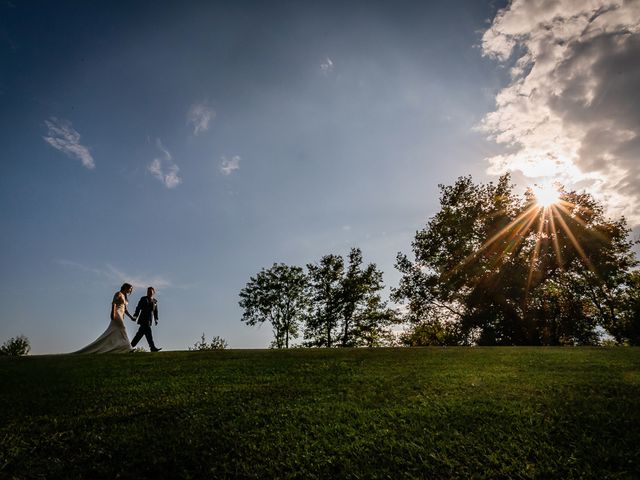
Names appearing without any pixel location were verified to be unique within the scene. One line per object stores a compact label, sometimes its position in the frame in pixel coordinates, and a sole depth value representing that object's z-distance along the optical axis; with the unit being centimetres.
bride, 1473
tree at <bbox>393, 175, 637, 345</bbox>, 3362
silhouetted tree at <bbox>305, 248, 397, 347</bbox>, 5316
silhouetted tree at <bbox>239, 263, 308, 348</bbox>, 5744
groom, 1619
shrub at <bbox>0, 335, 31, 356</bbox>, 4059
